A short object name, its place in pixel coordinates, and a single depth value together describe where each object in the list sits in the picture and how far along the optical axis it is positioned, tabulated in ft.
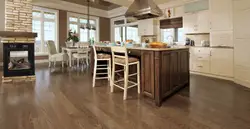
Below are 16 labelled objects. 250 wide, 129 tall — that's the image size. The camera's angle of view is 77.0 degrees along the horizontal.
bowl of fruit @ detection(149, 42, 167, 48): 8.50
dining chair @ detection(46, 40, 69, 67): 20.06
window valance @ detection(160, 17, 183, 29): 19.34
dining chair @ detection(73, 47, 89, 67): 20.61
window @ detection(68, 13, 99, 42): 27.67
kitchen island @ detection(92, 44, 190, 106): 8.08
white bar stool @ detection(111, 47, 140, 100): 8.96
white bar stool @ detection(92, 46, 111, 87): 11.57
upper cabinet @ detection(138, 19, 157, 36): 22.03
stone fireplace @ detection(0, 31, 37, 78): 12.98
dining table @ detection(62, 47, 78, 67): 20.29
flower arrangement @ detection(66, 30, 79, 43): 21.32
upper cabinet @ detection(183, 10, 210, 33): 16.06
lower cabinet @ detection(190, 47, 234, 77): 13.75
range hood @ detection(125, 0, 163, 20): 13.24
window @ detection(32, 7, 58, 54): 24.06
